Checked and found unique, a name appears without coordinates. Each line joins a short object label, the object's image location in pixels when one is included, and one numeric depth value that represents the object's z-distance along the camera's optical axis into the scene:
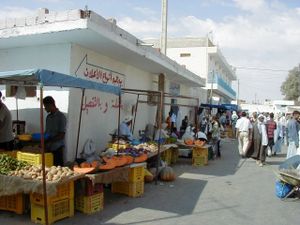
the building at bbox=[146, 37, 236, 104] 32.12
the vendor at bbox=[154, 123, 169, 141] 11.69
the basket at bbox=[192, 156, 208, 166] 12.81
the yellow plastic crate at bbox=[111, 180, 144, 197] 7.88
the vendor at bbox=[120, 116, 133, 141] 10.62
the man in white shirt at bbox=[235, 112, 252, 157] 13.68
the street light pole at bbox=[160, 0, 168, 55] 19.58
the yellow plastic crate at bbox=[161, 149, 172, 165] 12.00
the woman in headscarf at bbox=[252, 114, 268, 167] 13.18
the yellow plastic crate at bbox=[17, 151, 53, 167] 6.84
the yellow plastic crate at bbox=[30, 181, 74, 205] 5.94
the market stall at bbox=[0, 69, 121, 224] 5.34
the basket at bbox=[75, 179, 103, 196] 6.57
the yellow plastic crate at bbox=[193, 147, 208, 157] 12.84
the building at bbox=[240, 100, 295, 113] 51.76
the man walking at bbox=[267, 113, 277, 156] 14.53
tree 57.84
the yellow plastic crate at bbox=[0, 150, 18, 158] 7.30
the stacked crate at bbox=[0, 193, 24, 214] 6.29
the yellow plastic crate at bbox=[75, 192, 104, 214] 6.55
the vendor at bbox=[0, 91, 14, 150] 7.36
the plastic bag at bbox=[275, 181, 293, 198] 8.20
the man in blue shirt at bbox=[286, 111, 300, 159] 12.48
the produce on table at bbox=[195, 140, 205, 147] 12.76
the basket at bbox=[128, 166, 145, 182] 7.82
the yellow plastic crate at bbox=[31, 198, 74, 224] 5.95
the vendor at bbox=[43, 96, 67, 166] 7.35
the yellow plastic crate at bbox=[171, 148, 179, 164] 12.88
